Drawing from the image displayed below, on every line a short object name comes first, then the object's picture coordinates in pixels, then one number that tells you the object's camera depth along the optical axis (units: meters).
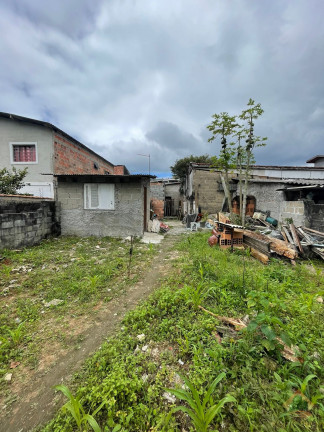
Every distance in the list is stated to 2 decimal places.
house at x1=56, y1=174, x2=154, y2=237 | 8.32
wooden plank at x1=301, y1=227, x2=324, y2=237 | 6.50
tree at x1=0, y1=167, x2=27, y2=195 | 7.91
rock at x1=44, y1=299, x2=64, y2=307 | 3.39
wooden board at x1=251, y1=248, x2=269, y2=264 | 5.40
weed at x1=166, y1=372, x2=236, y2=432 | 1.42
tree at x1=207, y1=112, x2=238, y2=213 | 10.36
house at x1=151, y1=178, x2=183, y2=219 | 21.09
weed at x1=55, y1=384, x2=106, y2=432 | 1.43
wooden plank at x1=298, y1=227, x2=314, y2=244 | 6.25
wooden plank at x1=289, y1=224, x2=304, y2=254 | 5.99
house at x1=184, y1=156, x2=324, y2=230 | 7.43
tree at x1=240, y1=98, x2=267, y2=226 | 9.18
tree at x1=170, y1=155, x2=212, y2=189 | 23.60
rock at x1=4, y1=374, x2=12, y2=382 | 2.00
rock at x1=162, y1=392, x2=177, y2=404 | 1.74
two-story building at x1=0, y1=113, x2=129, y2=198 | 10.15
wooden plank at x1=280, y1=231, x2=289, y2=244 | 6.67
